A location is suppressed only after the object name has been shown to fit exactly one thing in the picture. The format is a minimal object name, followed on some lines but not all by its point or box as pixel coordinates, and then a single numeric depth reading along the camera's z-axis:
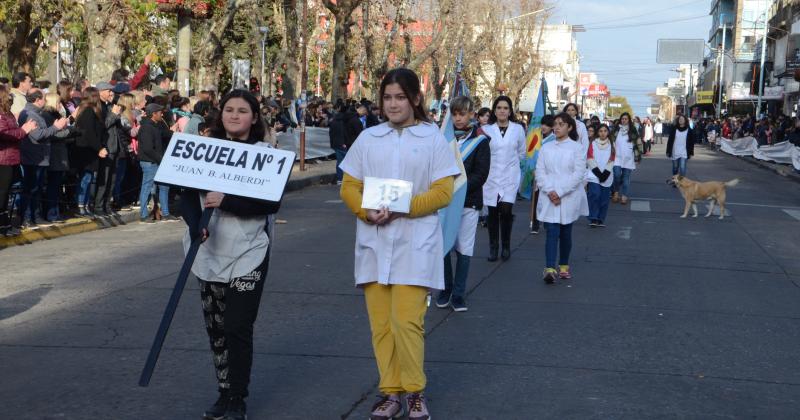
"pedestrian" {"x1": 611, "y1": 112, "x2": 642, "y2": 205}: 20.59
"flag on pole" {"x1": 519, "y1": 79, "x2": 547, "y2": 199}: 16.14
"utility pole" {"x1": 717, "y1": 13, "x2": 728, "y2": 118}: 87.12
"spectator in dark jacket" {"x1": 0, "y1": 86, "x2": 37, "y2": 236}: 12.32
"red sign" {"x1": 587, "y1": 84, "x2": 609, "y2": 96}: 142.48
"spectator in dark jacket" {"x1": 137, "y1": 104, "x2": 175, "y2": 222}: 15.53
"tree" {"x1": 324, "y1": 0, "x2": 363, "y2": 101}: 35.88
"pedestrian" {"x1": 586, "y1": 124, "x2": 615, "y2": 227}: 16.41
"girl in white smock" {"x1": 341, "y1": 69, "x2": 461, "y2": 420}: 5.42
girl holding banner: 5.34
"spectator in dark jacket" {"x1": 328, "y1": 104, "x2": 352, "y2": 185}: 25.67
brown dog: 18.64
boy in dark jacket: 9.02
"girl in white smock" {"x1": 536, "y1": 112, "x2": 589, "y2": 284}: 10.59
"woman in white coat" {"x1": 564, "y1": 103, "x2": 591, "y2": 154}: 13.90
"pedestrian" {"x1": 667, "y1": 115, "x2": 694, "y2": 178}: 24.11
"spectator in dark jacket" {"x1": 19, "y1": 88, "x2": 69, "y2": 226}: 13.45
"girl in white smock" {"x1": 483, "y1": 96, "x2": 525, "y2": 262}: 11.84
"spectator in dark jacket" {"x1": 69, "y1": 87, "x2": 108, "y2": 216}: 14.76
